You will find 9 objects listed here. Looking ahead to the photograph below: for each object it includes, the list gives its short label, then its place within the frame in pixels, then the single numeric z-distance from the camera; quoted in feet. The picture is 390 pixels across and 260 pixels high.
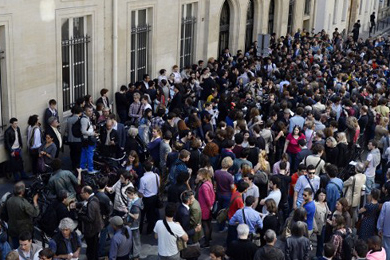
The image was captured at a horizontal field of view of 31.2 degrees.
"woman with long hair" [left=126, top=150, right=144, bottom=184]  39.01
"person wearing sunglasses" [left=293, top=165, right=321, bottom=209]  37.09
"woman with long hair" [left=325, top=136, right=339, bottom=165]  43.34
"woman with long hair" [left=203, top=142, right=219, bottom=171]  41.37
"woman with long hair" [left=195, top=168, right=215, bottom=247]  36.24
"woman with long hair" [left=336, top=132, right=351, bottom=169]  43.80
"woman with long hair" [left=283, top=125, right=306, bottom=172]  44.91
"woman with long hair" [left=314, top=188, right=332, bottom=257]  35.27
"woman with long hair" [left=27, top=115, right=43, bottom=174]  46.18
